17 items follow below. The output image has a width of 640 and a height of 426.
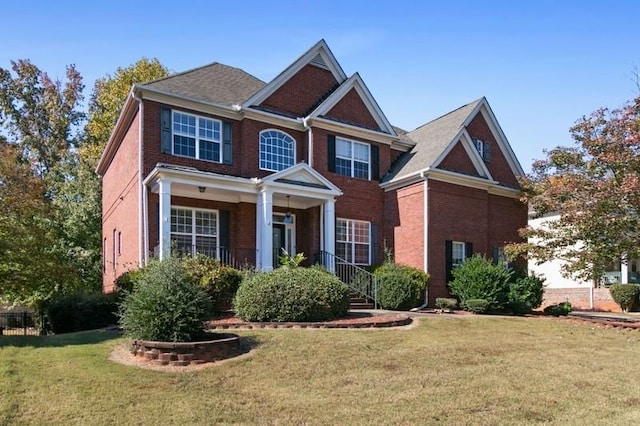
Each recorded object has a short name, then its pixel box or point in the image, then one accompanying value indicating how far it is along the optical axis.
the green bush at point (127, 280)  14.28
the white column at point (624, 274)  28.08
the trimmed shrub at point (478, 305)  16.86
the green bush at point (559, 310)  17.81
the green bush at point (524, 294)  17.38
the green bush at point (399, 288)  16.97
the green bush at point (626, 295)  24.30
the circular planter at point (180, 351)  8.55
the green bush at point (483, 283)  17.19
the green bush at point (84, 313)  13.51
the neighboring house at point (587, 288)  27.50
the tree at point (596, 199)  15.25
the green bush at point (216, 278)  13.46
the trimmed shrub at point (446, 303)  18.00
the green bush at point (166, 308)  9.04
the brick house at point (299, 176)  16.77
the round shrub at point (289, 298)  11.95
